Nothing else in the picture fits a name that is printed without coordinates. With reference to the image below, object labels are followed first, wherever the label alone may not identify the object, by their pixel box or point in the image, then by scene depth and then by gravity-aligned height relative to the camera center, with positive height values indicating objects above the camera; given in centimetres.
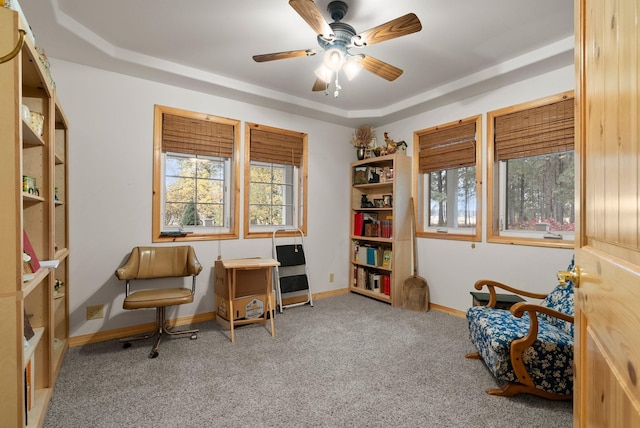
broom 378 -97
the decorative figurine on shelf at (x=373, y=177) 442 +52
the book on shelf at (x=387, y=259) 411 -60
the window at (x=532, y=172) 286 +41
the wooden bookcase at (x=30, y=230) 121 -9
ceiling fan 184 +115
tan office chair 256 -56
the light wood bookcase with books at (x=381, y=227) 401 -18
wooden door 53 +0
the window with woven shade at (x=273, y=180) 382 +44
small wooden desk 298 -70
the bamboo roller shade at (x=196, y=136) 328 +84
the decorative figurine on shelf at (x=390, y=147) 420 +90
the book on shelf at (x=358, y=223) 456 -14
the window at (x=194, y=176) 325 +42
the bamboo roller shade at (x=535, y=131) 282 +79
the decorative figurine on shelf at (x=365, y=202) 455 +17
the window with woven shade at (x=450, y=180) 355 +42
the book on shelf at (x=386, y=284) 411 -93
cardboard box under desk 315 -82
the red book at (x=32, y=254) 160 -21
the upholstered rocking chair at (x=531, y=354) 188 -86
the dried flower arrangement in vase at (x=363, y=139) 458 +109
